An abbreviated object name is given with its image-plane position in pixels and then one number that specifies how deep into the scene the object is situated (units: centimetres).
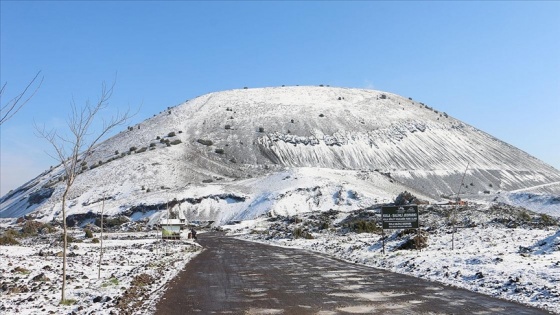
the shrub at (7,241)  4072
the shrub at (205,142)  11833
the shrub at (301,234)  4551
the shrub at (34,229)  5987
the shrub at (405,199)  6694
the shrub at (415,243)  2647
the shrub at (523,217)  4487
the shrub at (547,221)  4098
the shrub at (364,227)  4672
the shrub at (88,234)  5343
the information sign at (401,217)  2608
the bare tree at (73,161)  1312
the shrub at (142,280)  1587
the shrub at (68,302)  1278
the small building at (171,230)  4897
